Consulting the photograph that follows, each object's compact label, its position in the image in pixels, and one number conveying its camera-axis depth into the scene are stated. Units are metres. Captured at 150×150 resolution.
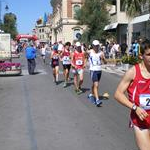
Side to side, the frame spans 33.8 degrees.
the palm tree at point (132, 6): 15.08
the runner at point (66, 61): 9.05
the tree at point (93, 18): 24.72
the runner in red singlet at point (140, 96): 2.41
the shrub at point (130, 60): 12.37
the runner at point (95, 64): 6.43
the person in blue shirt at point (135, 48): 15.28
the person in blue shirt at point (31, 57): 12.75
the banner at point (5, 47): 16.90
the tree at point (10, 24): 45.96
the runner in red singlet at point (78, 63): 7.83
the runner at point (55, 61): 9.64
